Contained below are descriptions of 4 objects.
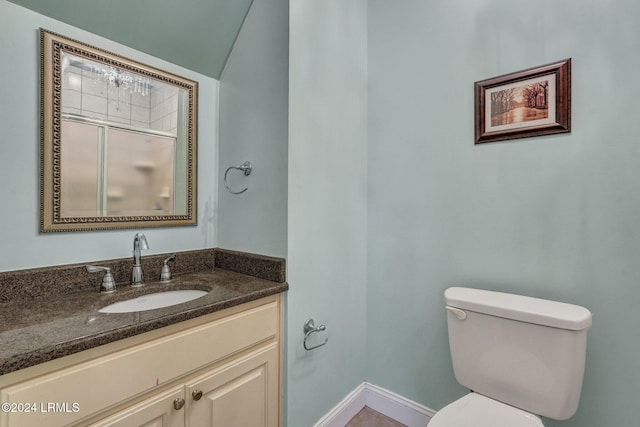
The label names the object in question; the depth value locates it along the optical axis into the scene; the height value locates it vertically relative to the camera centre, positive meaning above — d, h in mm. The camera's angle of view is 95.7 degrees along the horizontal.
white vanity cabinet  716 -497
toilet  1033 -551
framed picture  1209 +504
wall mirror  1118 +321
